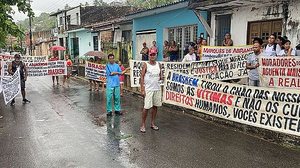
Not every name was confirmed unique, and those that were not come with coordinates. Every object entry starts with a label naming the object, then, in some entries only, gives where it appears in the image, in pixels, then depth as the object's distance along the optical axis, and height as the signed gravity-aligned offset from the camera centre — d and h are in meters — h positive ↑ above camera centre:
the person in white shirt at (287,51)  6.15 +0.36
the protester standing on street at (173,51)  10.69 +0.64
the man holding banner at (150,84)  5.43 -0.43
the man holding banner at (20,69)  8.72 -0.09
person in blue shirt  6.73 -0.43
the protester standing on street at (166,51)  11.02 +0.68
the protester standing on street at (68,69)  13.79 -0.20
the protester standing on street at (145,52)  11.84 +0.69
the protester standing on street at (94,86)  11.36 -0.97
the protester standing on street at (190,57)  7.46 +0.27
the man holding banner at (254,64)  5.84 +0.02
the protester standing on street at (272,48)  6.21 +0.44
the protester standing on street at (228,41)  8.25 +0.85
